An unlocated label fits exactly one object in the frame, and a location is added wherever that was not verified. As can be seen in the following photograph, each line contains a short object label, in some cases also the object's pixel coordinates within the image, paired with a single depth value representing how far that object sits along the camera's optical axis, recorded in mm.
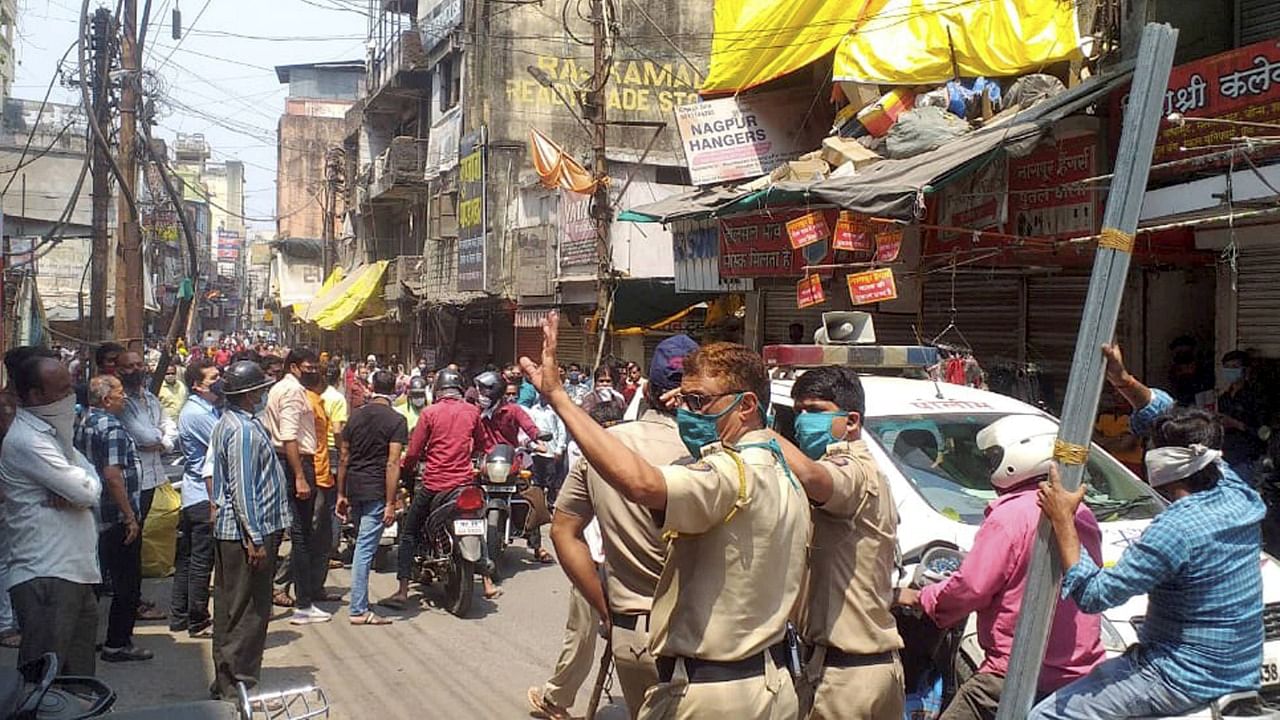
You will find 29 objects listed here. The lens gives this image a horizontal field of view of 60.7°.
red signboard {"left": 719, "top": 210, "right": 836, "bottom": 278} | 12617
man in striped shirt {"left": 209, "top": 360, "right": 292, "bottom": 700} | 5613
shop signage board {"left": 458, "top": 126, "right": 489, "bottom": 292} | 25234
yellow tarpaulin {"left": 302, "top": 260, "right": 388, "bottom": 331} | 32750
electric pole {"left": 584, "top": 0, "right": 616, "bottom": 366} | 14789
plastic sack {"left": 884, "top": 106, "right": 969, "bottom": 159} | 10914
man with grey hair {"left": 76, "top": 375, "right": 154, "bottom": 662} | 6434
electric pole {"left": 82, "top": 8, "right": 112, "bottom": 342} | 16109
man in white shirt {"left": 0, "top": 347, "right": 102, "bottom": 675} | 4809
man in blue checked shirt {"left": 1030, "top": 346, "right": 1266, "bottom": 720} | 3131
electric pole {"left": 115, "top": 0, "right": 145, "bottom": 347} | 14727
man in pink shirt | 3531
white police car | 5090
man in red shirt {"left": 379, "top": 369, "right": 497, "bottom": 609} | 8211
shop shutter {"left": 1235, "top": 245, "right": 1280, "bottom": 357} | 9078
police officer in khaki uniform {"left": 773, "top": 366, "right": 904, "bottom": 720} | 3451
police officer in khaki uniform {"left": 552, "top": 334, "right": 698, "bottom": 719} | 3775
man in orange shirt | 8312
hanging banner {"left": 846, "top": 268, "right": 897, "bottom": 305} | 10195
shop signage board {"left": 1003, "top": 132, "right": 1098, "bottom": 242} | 9531
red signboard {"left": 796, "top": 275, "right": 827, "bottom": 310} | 11211
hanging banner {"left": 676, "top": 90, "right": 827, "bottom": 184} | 15320
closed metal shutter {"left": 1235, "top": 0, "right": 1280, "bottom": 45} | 9516
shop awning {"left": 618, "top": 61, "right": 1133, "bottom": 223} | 9141
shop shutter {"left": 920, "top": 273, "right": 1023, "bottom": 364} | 12039
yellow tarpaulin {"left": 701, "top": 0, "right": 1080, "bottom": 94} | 10664
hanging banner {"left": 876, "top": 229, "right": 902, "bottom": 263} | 10492
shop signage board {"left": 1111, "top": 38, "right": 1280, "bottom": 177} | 7766
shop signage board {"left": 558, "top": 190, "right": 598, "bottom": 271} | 20500
